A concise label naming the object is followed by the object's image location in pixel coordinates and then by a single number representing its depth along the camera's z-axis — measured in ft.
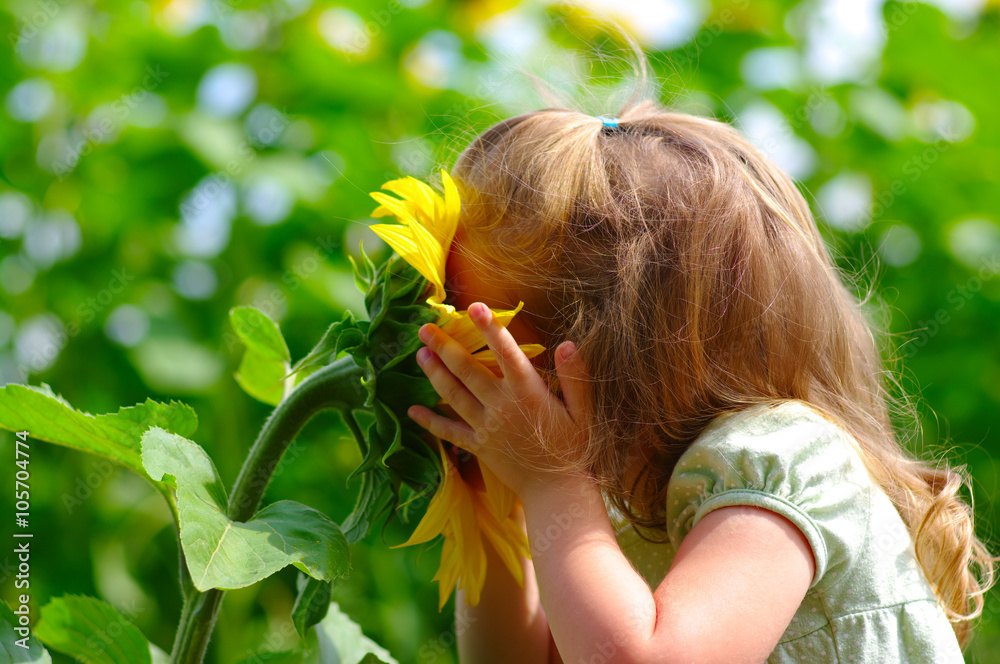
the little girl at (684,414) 6.56
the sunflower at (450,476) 6.61
